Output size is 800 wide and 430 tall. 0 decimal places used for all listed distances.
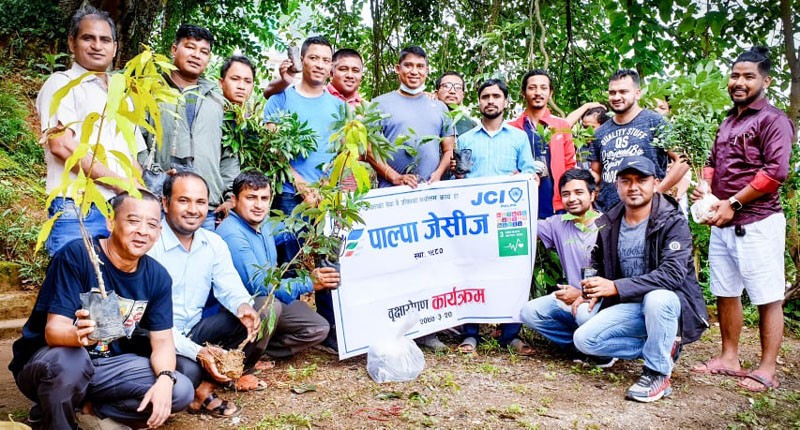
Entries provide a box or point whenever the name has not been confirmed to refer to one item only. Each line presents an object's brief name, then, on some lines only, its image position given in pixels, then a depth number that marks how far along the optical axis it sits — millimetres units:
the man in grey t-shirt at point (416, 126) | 4406
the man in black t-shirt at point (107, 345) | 2535
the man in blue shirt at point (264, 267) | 3549
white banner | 4176
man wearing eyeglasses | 4895
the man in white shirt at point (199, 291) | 3068
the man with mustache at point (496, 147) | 4520
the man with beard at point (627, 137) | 4312
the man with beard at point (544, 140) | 4676
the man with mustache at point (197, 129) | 3672
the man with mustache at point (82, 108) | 3070
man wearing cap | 3557
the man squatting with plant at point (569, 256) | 4109
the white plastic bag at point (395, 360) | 3672
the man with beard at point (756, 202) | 3771
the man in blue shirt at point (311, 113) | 4172
